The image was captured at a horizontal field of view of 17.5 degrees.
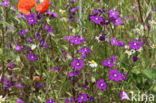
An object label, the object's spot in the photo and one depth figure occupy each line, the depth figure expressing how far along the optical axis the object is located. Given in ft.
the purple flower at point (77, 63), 3.54
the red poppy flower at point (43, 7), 3.67
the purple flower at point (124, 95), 3.40
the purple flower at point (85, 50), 3.59
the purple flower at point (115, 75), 3.47
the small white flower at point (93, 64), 3.60
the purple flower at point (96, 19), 3.56
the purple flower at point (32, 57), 3.78
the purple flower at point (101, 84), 3.55
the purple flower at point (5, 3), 3.72
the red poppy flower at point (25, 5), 3.71
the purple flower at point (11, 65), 3.94
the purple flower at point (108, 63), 3.56
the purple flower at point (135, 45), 3.44
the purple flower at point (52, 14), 3.82
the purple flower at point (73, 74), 3.61
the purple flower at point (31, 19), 3.75
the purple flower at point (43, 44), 3.91
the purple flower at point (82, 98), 3.57
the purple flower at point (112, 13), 3.66
